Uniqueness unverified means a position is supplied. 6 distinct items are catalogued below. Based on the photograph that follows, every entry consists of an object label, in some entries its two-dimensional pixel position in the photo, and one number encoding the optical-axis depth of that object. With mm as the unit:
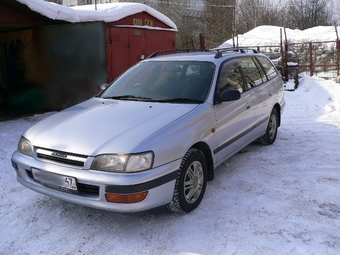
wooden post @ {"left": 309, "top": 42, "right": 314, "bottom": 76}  14820
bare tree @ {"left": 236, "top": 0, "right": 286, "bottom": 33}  32812
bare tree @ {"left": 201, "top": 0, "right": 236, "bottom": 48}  29078
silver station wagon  2900
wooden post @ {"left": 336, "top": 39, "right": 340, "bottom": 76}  14375
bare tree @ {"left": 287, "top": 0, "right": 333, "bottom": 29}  33250
